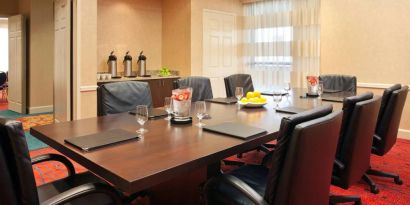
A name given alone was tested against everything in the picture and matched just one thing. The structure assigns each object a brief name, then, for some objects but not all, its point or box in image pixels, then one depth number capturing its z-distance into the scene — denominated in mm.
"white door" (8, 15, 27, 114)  6520
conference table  1266
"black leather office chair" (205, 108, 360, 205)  1252
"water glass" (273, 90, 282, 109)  2908
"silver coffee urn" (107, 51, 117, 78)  5176
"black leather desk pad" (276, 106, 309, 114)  2510
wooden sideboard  5289
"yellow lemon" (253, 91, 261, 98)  2849
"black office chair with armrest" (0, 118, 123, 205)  1095
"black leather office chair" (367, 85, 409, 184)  2547
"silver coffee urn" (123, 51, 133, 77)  5387
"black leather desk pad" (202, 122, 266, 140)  1781
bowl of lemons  2750
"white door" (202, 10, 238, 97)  5945
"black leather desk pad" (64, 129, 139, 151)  1550
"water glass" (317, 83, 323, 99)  3443
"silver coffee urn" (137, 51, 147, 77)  5562
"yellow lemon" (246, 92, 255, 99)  2842
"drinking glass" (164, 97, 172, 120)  2158
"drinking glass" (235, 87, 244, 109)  2863
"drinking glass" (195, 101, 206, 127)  2084
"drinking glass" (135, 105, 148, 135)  1854
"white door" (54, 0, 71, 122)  4352
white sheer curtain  5555
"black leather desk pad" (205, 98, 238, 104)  3018
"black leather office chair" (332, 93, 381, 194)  1908
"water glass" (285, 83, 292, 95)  3404
